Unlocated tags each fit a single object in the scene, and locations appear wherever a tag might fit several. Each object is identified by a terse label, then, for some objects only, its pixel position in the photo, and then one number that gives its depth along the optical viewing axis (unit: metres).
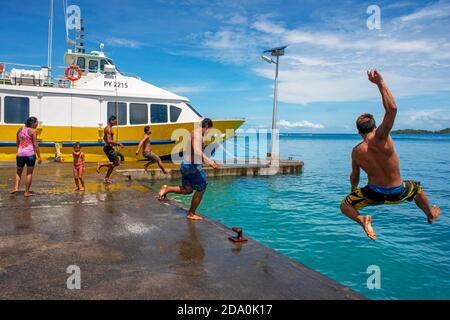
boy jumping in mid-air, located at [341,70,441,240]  3.89
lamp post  21.12
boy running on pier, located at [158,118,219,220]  6.23
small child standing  8.99
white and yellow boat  15.48
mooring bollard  5.38
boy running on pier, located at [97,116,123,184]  10.23
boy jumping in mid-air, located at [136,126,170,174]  11.39
